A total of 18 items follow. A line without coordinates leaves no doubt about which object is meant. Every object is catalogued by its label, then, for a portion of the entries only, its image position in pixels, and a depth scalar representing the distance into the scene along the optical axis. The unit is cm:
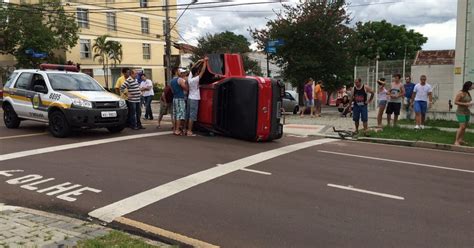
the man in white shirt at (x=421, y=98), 1378
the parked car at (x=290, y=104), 2383
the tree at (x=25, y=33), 3644
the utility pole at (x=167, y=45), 2619
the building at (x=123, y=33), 4806
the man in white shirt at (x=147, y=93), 1596
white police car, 1086
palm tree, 4719
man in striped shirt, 1284
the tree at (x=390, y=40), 5772
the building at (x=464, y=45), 1612
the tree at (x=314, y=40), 2181
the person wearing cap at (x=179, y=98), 1180
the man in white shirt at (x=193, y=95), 1159
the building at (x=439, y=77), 2041
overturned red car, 1077
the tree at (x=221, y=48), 4675
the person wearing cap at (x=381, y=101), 1411
